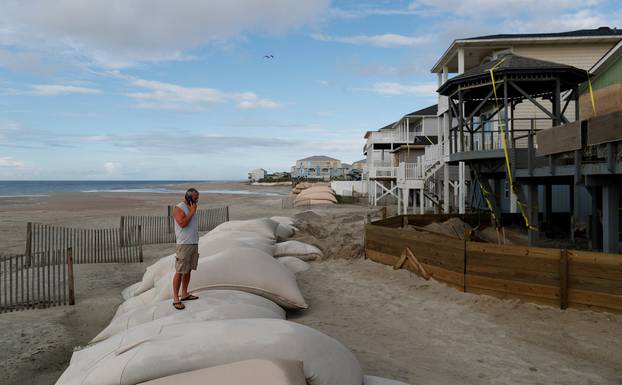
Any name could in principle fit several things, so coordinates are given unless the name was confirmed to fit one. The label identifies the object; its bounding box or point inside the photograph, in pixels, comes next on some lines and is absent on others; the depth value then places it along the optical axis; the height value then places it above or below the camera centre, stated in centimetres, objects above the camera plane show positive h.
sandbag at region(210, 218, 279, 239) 1248 -111
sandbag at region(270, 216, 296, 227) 1630 -127
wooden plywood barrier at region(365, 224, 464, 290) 857 -138
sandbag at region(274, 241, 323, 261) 1239 -175
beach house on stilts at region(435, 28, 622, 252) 857 +108
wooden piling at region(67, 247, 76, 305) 917 -189
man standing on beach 637 -76
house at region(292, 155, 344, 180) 10888 +460
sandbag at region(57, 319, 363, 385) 362 -135
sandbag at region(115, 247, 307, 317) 688 -139
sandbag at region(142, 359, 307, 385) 312 -131
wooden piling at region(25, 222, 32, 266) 1180 -152
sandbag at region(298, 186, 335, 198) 3716 -40
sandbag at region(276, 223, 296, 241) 1437 -149
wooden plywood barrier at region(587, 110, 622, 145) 754 +93
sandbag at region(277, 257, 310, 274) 1123 -193
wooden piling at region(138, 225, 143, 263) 1364 -195
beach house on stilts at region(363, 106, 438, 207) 3183 +351
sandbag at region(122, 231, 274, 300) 897 -136
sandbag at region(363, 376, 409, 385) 426 -182
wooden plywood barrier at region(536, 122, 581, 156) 864 +89
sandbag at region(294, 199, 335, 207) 3509 -124
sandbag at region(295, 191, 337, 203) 3597 -80
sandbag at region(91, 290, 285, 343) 555 -154
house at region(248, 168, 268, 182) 14100 +386
